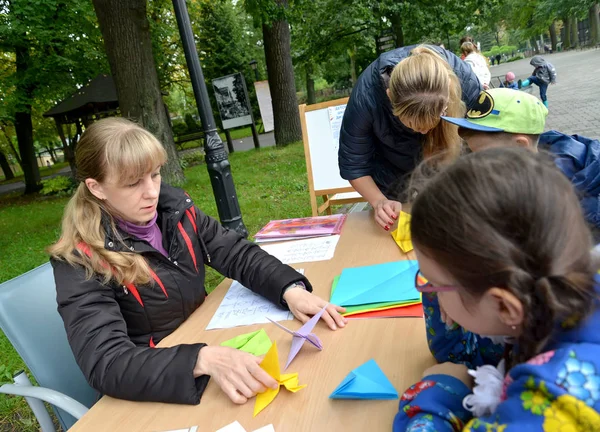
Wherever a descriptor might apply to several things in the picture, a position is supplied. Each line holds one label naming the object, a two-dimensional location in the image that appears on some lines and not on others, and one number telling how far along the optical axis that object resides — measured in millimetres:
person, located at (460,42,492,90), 7414
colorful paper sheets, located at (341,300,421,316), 1414
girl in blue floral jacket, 628
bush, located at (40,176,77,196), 11898
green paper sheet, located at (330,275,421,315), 1420
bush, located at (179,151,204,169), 14159
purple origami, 1244
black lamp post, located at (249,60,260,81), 13426
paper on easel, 3590
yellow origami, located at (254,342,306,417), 1108
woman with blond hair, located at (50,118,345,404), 1210
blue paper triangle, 1031
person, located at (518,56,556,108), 8648
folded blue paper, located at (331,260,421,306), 1464
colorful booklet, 2275
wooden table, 1012
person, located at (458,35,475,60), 8094
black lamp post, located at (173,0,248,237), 2963
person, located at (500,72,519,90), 9102
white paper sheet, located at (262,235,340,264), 1991
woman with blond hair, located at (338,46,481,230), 1797
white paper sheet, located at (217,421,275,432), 1015
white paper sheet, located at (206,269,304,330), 1543
